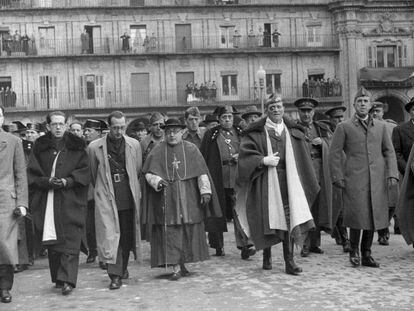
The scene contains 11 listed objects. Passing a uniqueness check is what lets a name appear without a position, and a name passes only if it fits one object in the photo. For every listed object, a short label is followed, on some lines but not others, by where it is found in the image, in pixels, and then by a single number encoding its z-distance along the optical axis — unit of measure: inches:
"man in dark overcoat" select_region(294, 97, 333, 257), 409.1
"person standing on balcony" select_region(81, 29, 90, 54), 1557.6
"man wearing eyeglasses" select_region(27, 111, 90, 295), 314.3
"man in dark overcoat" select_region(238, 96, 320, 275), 340.5
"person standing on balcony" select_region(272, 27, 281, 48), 1604.3
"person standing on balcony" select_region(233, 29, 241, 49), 1601.7
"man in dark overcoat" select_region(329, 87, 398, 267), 350.6
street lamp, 1290.6
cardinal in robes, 340.2
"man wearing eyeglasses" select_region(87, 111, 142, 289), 327.0
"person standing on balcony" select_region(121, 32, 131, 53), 1562.5
